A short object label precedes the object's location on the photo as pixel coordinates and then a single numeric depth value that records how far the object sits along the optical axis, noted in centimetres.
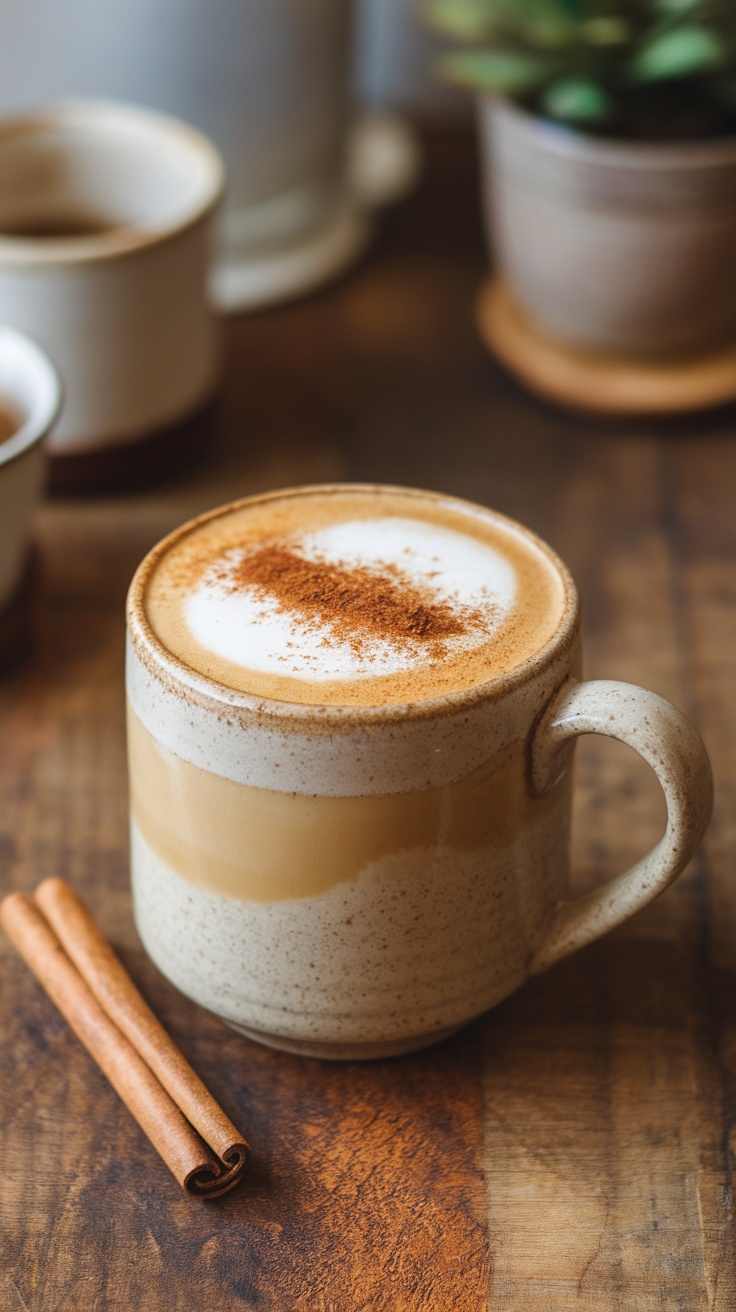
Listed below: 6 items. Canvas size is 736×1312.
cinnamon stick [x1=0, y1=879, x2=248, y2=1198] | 48
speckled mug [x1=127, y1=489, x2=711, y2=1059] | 44
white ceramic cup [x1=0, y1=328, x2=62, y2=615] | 71
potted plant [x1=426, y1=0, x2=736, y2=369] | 85
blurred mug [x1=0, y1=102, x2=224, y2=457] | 82
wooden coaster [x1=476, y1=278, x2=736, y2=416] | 95
